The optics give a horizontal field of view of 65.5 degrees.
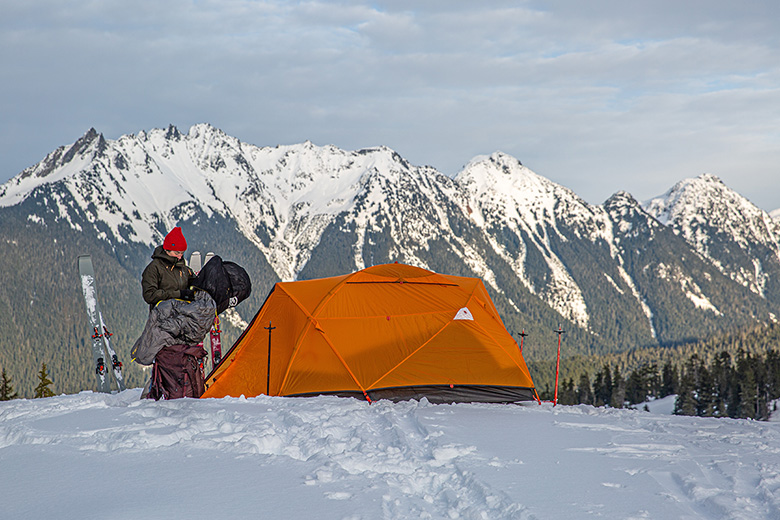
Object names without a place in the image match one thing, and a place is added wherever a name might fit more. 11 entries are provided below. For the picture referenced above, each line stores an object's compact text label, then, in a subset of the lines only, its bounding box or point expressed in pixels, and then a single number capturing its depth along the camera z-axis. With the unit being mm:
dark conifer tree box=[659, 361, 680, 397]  96312
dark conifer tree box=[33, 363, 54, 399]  37050
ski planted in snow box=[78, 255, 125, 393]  16547
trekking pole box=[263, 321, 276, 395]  14180
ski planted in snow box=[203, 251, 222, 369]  17266
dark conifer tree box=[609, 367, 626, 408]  86438
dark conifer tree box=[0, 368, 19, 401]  42828
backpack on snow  11984
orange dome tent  14156
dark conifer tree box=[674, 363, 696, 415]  74375
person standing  11773
